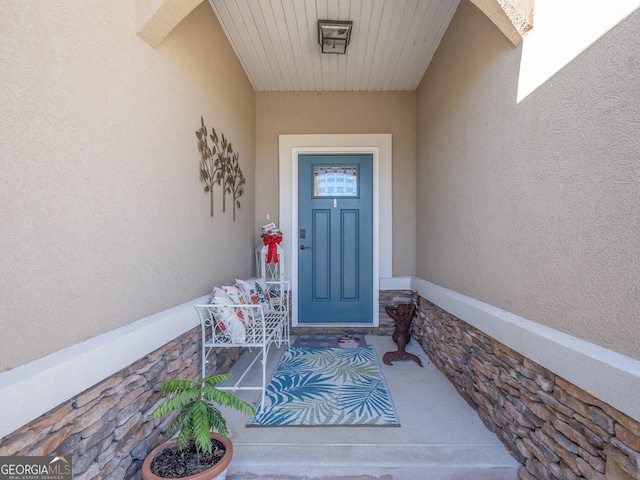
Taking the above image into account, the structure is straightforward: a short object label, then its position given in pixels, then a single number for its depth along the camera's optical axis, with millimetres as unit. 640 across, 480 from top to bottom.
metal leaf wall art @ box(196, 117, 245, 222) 2342
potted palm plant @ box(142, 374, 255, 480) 1281
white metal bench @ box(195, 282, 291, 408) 2158
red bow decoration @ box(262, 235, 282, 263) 3555
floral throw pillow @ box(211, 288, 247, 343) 2199
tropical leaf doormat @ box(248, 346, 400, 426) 2008
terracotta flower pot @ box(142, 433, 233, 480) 1273
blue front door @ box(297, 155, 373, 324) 3879
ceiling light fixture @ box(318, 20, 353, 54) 2656
